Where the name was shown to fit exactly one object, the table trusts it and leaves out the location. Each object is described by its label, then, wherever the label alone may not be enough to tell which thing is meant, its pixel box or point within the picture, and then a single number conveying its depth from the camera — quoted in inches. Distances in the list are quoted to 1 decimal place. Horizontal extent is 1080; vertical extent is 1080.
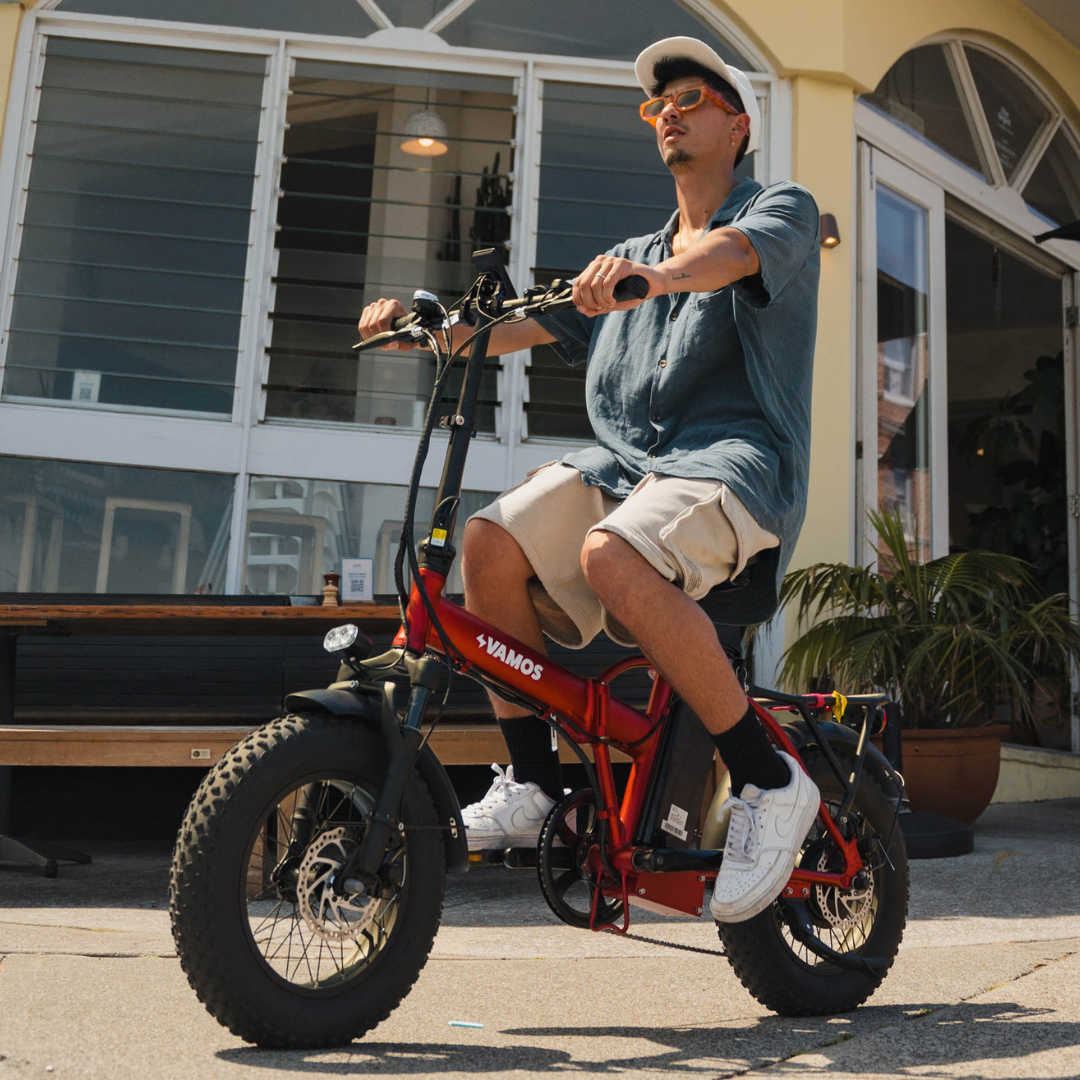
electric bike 64.8
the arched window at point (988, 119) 249.9
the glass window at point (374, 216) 206.2
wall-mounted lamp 216.2
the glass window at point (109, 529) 191.5
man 75.6
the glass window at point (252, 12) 210.7
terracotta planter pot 180.9
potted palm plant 181.3
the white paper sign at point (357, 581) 175.5
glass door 230.1
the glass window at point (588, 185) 215.2
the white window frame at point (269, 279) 195.0
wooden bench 134.1
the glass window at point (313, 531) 196.4
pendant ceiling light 215.3
